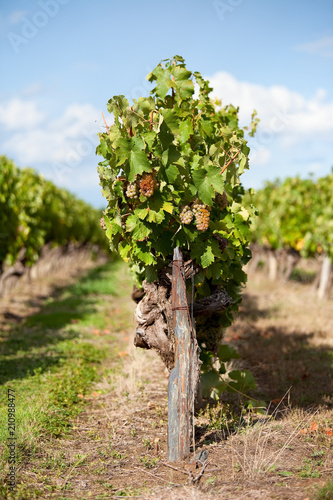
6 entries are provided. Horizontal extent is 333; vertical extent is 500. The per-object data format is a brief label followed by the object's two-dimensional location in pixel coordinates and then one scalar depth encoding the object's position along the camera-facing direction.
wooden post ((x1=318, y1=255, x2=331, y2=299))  14.55
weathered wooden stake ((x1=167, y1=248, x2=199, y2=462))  4.04
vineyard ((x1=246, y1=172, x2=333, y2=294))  14.31
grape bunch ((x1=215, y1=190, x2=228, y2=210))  4.49
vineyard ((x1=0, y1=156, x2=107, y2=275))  12.52
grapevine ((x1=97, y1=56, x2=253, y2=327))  3.75
